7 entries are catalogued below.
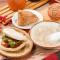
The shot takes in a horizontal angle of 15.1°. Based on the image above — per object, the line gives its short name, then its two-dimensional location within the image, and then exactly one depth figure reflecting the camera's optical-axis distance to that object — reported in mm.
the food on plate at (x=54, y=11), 1163
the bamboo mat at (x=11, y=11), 1252
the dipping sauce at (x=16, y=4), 1231
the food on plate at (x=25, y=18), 1132
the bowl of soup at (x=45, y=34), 1004
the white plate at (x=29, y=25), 1142
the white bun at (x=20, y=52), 984
